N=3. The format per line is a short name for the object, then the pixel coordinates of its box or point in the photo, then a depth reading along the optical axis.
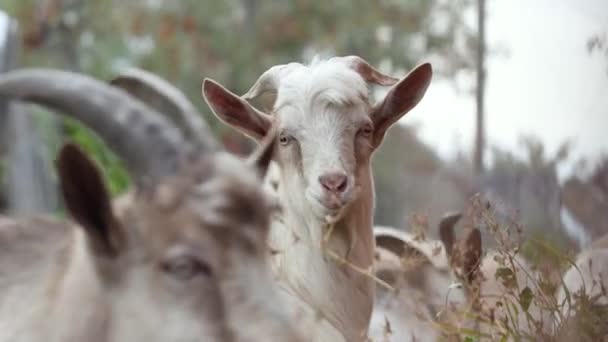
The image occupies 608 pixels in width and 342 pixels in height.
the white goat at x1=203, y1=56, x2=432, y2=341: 11.55
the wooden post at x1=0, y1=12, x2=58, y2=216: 38.62
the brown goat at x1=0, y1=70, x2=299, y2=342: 7.59
